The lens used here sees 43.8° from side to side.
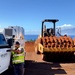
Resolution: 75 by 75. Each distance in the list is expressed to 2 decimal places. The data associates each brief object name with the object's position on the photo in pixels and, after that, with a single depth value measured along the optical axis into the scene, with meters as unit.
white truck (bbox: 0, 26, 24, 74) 3.04
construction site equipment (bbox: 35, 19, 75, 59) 6.19
